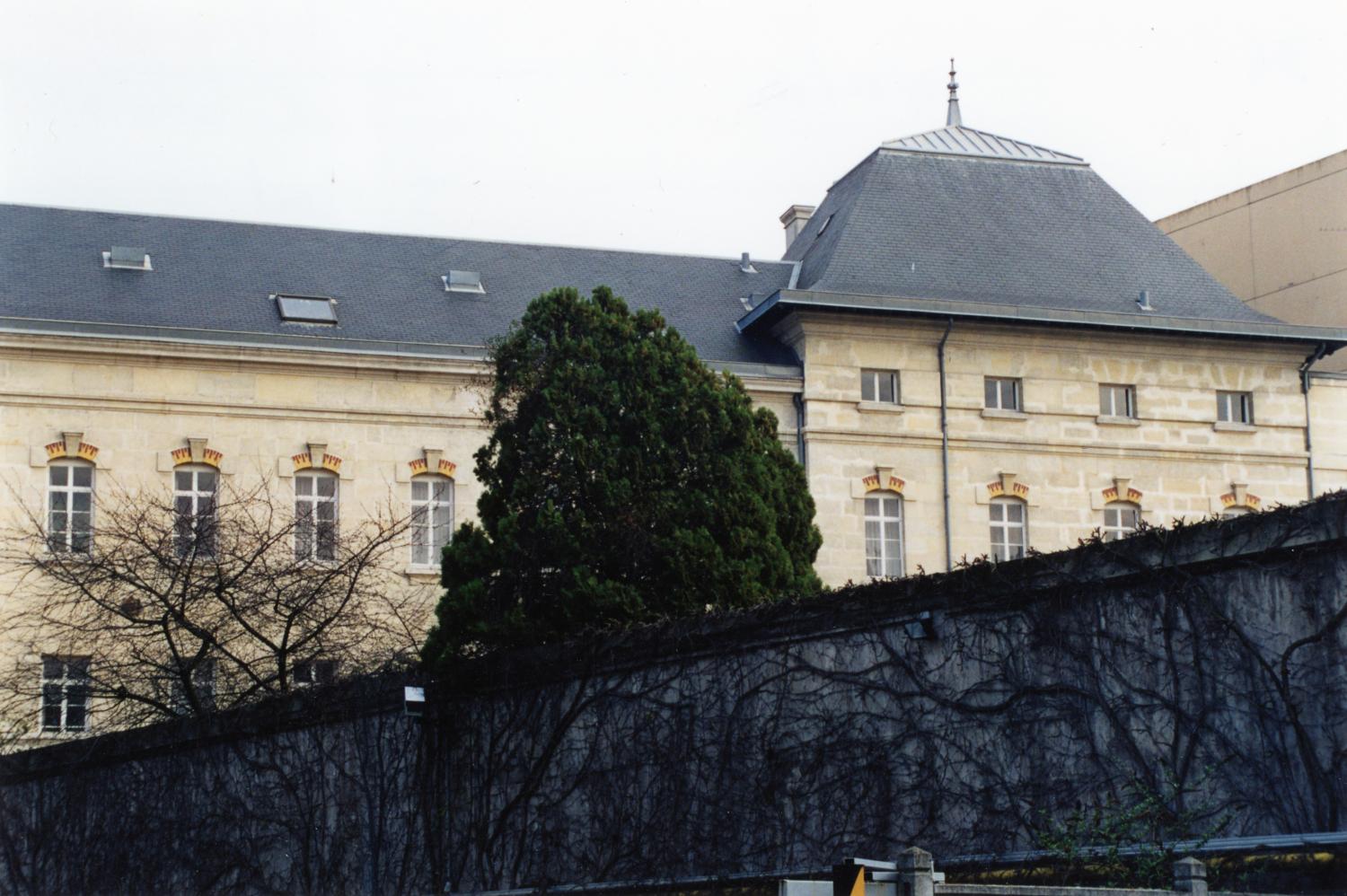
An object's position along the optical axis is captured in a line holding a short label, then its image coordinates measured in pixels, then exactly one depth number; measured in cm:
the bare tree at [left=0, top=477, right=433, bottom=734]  2236
